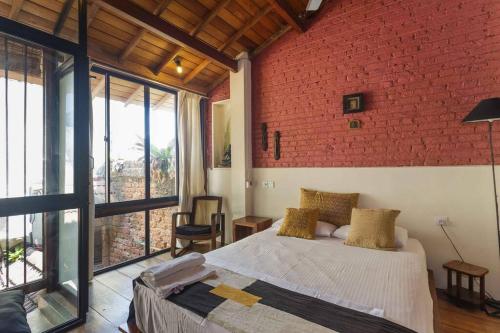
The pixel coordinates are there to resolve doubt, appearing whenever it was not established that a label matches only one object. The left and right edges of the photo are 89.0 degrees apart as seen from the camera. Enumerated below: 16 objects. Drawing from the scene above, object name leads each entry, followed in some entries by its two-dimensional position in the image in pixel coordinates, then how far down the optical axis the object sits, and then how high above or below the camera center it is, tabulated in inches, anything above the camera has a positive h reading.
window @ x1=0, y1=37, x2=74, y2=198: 83.4 +19.9
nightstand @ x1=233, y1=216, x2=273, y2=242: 143.5 -30.3
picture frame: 124.4 +33.1
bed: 56.2 -30.3
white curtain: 168.6 +16.0
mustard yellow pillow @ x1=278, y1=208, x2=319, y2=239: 112.7 -23.7
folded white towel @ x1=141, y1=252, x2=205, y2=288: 66.4 -25.7
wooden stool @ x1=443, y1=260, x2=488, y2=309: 90.7 -43.8
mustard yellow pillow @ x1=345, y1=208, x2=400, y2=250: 95.6 -23.6
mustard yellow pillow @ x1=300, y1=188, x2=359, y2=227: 121.8 -17.2
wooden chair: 144.4 -32.9
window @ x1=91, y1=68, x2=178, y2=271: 133.8 +5.5
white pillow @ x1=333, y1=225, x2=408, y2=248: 97.7 -27.0
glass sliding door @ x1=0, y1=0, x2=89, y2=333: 84.5 +5.6
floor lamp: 84.9 +18.3
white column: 158.4 +22.9
